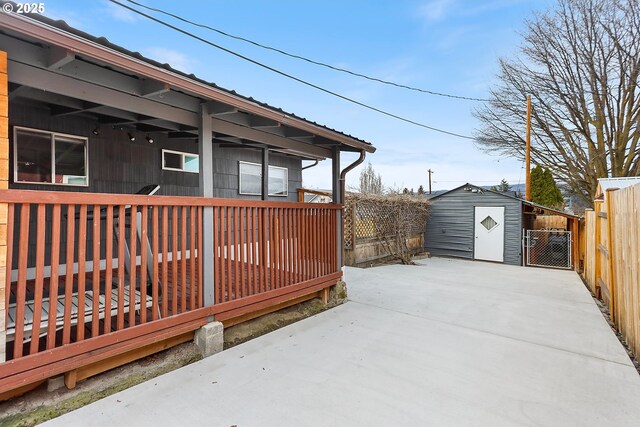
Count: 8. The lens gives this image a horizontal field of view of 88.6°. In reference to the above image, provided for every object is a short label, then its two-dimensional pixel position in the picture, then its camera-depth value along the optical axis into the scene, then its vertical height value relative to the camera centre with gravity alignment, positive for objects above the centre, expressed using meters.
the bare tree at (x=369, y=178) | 27.66 +3.31
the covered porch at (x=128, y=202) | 2.10 +0.13
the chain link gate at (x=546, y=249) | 9.22 -0.97
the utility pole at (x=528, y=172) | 11.44 +1.52
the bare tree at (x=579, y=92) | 11.55 +4.86
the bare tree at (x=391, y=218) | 8.92 -0.06
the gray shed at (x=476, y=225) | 9.61 -0.30
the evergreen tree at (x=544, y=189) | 12.90 +1.05
